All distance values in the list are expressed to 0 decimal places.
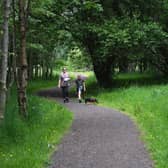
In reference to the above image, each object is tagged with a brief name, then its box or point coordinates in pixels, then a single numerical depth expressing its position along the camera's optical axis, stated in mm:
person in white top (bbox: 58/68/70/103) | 26047
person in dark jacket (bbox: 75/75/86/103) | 26617
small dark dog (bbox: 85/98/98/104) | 24938
